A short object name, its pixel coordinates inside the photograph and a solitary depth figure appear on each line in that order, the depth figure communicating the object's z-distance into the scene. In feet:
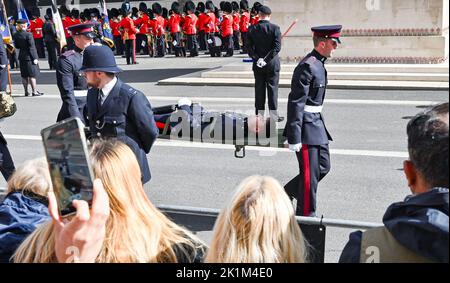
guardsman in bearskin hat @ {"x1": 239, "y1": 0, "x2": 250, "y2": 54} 72.90
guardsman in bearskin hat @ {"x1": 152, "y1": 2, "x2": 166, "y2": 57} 76.33
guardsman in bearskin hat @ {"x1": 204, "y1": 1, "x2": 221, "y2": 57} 71.92
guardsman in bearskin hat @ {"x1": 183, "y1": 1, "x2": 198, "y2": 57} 71.99
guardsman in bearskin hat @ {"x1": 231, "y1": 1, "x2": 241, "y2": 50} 73.82
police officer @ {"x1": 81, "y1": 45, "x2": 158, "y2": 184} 16.05
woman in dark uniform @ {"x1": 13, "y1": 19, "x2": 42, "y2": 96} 46.47
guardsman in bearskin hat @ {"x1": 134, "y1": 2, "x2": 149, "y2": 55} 77.71
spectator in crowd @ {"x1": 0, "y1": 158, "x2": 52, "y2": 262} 10.78
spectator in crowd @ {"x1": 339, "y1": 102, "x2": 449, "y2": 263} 6.72
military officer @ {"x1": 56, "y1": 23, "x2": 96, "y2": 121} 20.29
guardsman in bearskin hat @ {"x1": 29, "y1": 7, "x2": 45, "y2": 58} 85.56
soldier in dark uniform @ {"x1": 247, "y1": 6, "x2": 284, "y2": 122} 35.88
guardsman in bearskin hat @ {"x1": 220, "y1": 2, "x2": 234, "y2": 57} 70.69
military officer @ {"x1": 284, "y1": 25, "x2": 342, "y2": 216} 18.30
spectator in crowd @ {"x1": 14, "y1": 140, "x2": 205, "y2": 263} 8.73
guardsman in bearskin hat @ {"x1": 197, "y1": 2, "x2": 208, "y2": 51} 73.67
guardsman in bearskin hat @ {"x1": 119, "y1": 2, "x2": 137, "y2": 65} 67.97
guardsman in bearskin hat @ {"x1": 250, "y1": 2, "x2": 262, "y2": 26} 70.13
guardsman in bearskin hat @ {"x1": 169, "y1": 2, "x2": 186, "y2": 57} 74.38
